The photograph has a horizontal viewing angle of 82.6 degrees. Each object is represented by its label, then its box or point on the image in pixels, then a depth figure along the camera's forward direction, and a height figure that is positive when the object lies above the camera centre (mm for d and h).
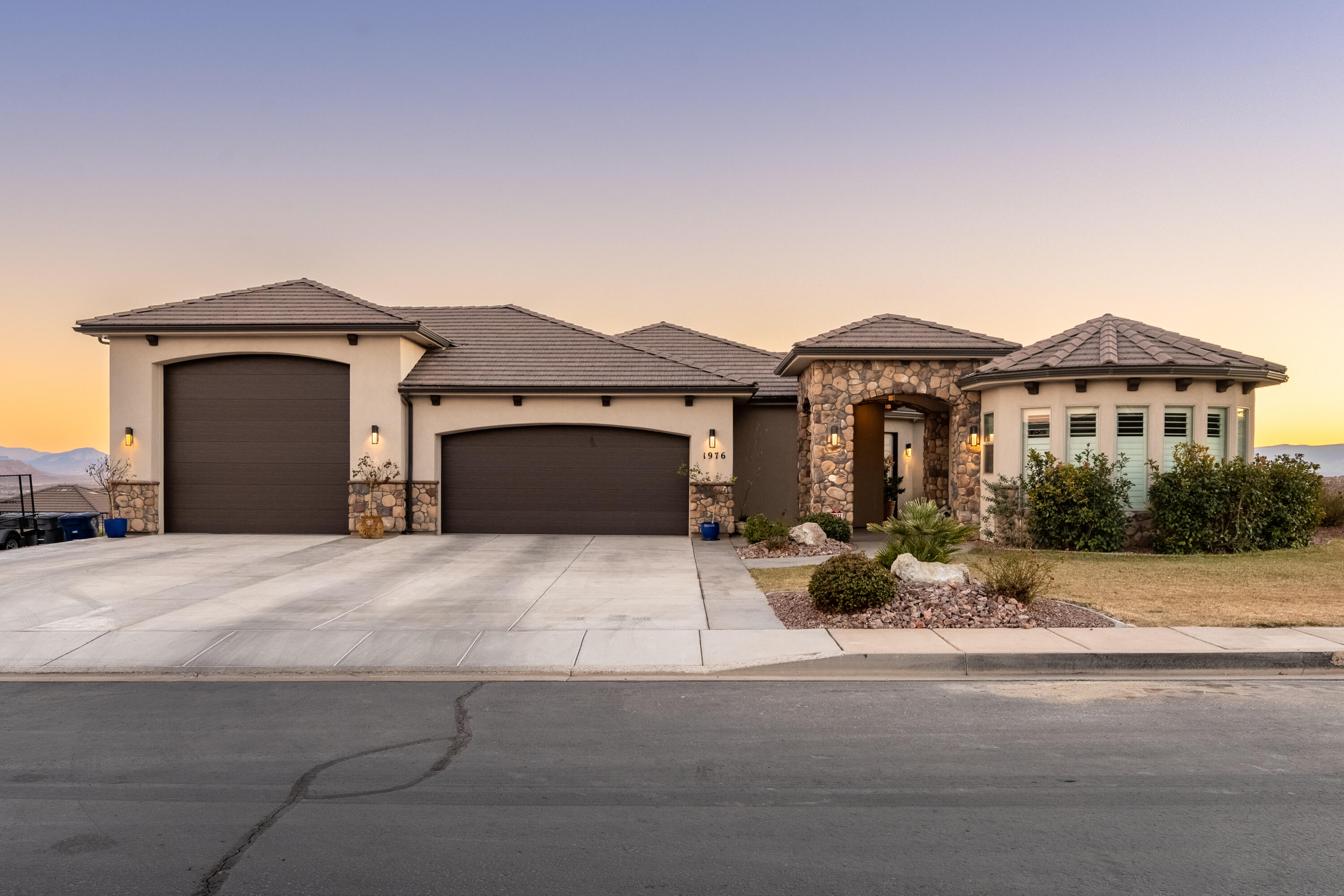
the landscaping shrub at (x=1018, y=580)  9305 -1616
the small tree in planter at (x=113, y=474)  18844 -619
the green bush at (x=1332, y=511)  18922 -1469
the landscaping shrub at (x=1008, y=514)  16234 -1362
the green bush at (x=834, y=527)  17203 -1728
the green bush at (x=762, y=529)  16547 -1728
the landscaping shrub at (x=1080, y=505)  15156 -1085
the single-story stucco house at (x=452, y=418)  18641 +793
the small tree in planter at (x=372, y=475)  18828 -629
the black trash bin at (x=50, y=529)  17922 -1878
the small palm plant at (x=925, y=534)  10680 -1185
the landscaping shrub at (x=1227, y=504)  14953 -1056
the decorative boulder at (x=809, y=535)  16234 -1813
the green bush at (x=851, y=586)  8898 -1601
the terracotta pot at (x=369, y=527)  18234 -1857
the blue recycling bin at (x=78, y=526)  18469 -1879
